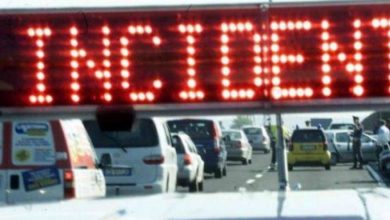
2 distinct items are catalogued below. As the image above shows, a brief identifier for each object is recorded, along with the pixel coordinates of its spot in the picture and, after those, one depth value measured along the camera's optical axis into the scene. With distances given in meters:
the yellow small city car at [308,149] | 42.75
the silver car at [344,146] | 45.28
